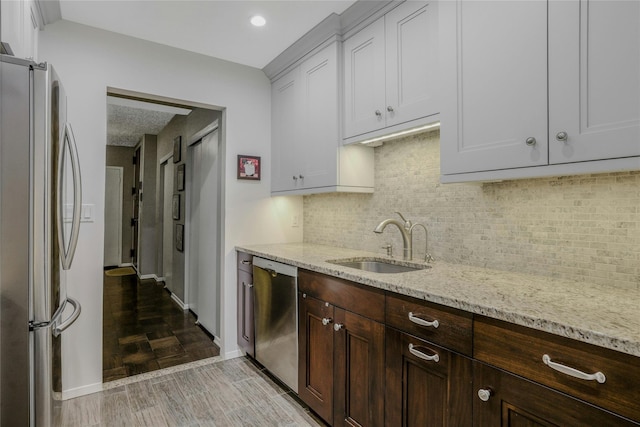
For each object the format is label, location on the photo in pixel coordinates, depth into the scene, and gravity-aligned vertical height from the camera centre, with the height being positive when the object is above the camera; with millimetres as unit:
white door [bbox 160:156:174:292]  4945 -177
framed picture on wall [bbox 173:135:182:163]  4468 +832
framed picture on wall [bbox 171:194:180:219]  4469 +78
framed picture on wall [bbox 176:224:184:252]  4320 -321
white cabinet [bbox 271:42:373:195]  2344 +561
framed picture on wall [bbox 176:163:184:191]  4281 +431
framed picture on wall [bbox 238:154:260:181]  2936 +385
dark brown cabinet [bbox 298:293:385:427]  1539 -766
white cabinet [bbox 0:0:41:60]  1303 +833
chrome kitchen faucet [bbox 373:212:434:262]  2067 -160
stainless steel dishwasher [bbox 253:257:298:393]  2152 -714
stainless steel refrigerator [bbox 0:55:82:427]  1168 -90
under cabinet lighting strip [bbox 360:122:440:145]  1799 +446
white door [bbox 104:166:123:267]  6789 -117
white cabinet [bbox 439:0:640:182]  1085 +454
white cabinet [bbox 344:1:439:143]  1744 +782
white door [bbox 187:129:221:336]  3273 -204
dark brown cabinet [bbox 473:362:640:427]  885 -546
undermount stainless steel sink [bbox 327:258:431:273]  2068 -337
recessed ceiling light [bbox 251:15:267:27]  2234 +1260
